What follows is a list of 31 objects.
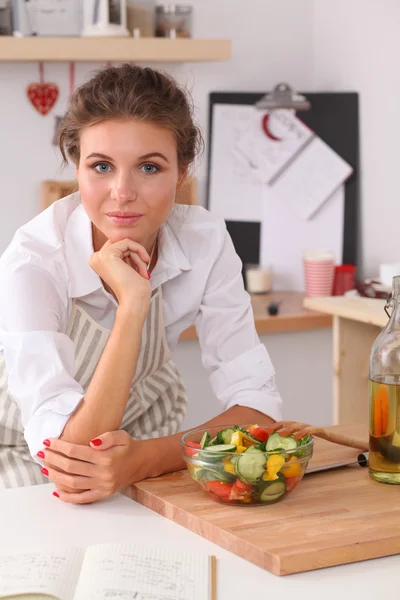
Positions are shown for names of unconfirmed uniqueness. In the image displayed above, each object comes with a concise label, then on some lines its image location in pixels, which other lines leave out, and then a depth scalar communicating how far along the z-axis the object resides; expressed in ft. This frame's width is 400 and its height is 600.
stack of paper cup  12.35
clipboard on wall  12.50
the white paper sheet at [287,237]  12.70
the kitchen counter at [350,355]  10.74
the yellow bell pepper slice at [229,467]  6.02
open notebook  4.86
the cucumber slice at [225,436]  6.35
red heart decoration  12.07
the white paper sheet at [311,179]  12.62
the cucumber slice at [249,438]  6.35
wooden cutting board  5.34
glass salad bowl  5.97
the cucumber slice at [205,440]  6.33
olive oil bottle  6.37
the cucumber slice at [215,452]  6.05
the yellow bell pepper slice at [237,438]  6.23
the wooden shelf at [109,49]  11.49
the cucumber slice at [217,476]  6.06
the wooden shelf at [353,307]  10.22
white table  5.05
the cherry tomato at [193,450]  6.22
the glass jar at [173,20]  11.93
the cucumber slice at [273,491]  6.05
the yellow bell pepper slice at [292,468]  6.07
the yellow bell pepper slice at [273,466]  5.97
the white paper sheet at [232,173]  12.72
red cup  12.27
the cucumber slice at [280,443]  6.16
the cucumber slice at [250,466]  5.91
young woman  6.93
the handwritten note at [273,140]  12.75
